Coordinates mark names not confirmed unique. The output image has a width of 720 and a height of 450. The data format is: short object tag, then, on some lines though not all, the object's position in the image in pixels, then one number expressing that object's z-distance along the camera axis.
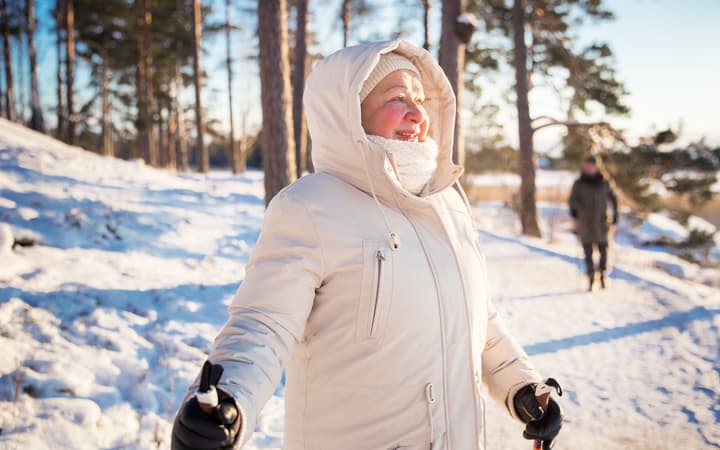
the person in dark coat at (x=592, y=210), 6.98
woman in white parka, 1.23
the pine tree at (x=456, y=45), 6.70
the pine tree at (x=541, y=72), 11.23
